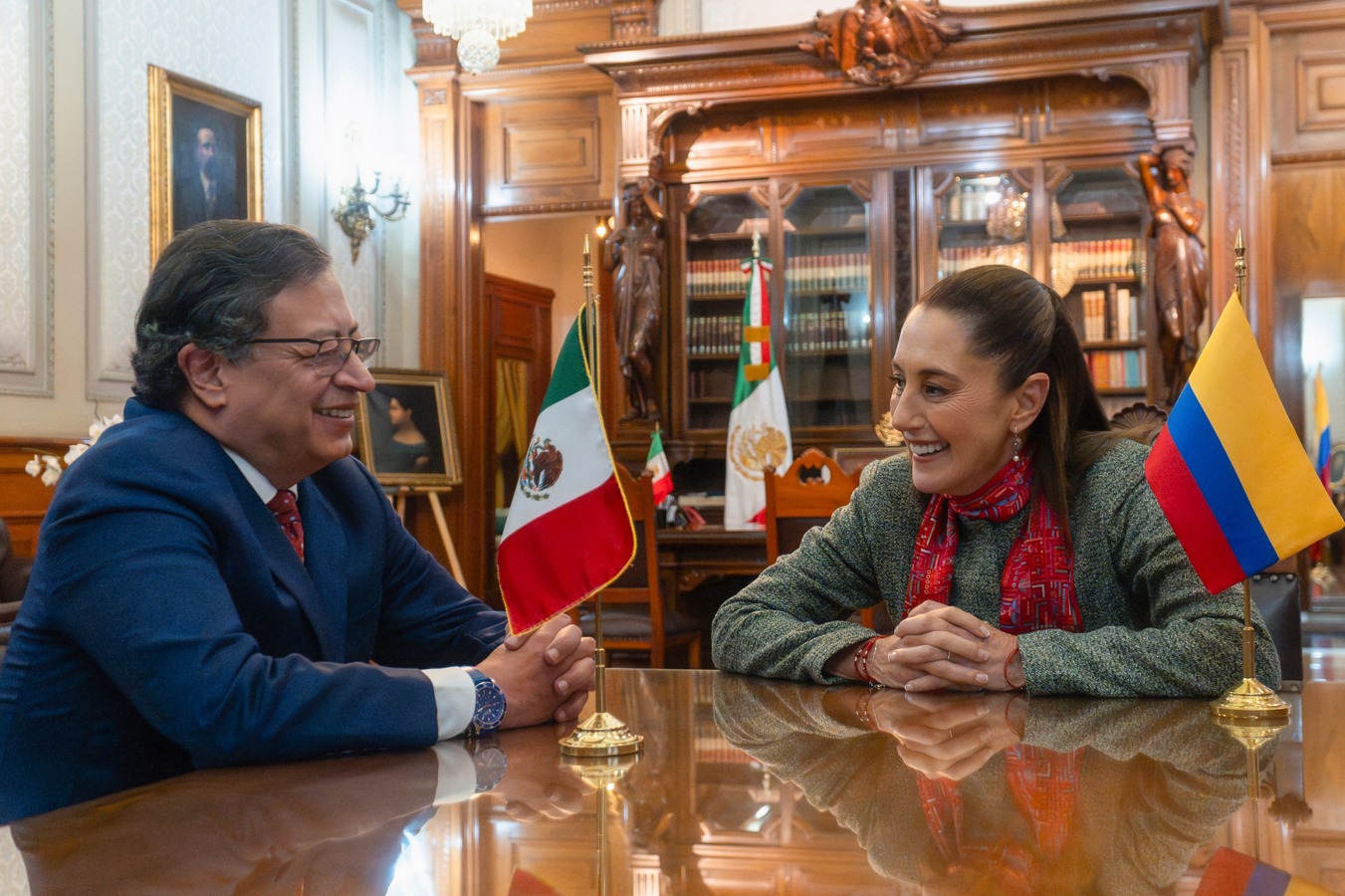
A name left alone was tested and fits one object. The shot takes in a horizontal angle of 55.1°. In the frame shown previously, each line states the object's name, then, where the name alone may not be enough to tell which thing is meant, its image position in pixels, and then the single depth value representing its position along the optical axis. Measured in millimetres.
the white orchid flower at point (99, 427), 4059
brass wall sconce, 6586
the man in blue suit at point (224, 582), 1259
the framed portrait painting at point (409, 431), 6449
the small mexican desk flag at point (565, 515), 1315
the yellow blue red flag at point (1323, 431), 5558
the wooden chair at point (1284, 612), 2061
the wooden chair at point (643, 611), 4082
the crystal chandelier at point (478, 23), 5031
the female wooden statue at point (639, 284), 6379
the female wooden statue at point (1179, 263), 5684
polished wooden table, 846
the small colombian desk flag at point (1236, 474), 1426
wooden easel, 6531
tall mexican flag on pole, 6082
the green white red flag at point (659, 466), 5898
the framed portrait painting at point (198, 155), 5469
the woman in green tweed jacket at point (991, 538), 1624
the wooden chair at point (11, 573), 4203
